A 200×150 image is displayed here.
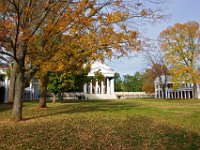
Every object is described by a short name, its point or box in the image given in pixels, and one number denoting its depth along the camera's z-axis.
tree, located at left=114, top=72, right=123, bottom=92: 108.19
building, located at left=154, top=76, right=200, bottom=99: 72.69
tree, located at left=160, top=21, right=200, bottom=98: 45.62
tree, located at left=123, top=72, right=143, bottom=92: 108.88
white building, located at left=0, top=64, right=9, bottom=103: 46.78
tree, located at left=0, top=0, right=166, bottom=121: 11.61
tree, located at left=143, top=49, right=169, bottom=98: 59.69
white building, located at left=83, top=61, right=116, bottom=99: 72.42
